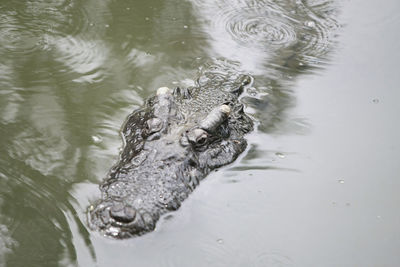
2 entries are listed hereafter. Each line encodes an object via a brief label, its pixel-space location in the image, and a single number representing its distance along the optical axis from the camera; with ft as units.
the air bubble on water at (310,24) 50.16
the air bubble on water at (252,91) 40.64
